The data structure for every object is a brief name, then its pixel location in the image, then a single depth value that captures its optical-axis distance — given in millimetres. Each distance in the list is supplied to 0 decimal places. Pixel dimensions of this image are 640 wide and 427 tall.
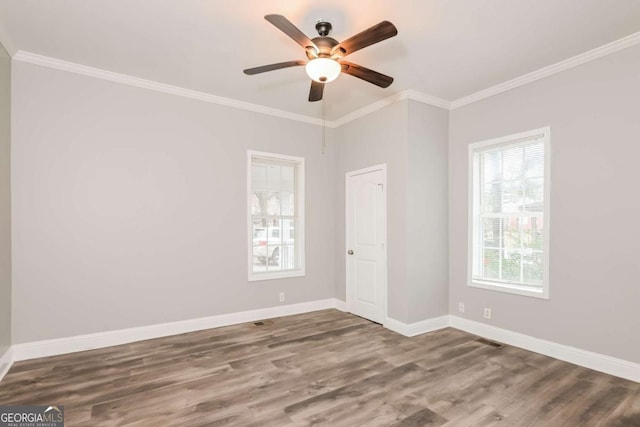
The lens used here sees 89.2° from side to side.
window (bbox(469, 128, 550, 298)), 3477
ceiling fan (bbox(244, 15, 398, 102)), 2189
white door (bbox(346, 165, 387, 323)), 4344
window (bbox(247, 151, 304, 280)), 4594
